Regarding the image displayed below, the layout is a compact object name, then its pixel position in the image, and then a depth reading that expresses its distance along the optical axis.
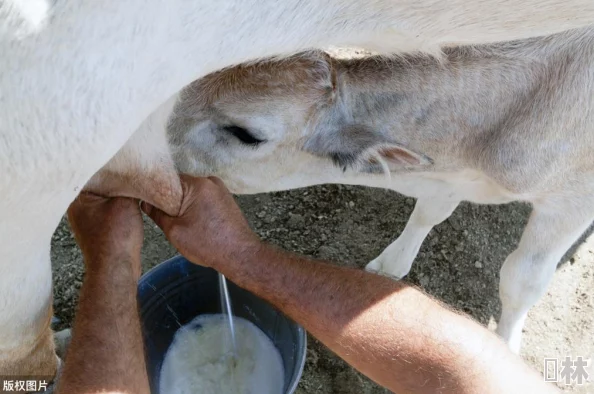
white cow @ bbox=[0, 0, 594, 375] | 1.32
